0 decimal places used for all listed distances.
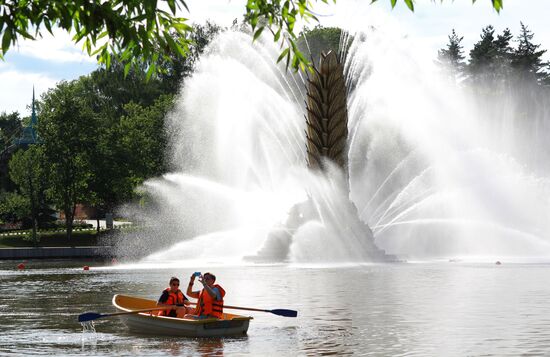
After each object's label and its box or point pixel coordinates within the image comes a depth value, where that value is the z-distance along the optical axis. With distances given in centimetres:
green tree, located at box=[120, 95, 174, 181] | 9481
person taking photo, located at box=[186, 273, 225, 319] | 2339
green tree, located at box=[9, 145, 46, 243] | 9406
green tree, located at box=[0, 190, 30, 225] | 9438
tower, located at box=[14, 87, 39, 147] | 13350
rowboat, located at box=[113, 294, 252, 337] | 2350
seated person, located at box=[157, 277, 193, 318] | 2475
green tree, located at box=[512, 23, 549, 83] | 12269
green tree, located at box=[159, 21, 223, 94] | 10994
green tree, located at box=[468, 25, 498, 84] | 12812
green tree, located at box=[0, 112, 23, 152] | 18642
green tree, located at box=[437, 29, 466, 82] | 13994
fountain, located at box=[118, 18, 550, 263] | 5062
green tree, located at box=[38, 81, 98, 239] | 9269
